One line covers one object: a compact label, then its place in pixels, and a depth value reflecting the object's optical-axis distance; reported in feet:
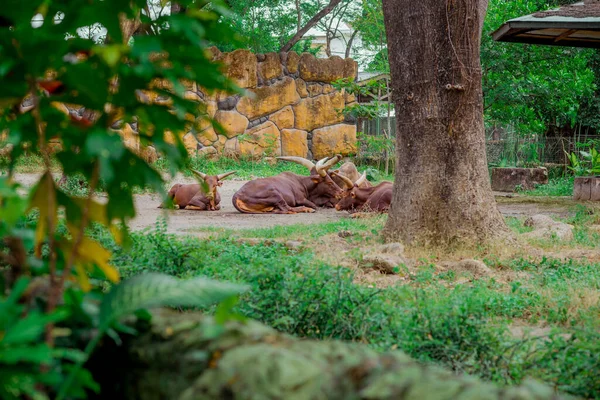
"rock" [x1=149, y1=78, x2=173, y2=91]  51.13
